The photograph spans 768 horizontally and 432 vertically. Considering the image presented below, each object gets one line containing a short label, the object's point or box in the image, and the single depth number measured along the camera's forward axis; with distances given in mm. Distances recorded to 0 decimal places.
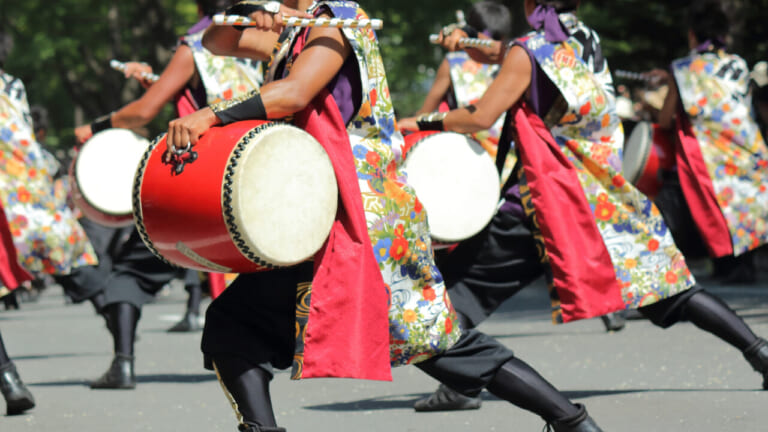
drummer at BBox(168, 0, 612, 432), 7383
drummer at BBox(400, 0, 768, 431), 10117
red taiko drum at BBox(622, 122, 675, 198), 14234
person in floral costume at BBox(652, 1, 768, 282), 13781
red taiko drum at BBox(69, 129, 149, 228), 13211
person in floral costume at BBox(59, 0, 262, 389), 12547
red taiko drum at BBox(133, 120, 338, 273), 7027
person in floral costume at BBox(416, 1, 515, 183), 14187
